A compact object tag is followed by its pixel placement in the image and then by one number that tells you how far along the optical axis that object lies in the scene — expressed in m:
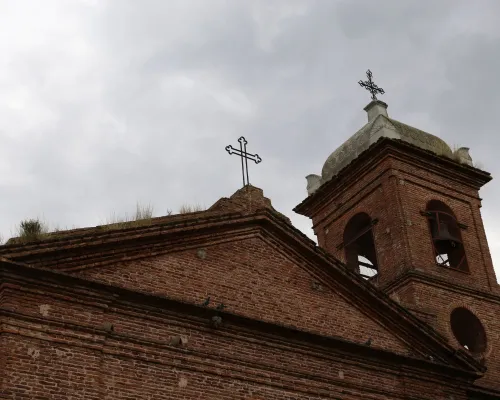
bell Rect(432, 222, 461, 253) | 17.75
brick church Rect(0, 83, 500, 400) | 10.35
